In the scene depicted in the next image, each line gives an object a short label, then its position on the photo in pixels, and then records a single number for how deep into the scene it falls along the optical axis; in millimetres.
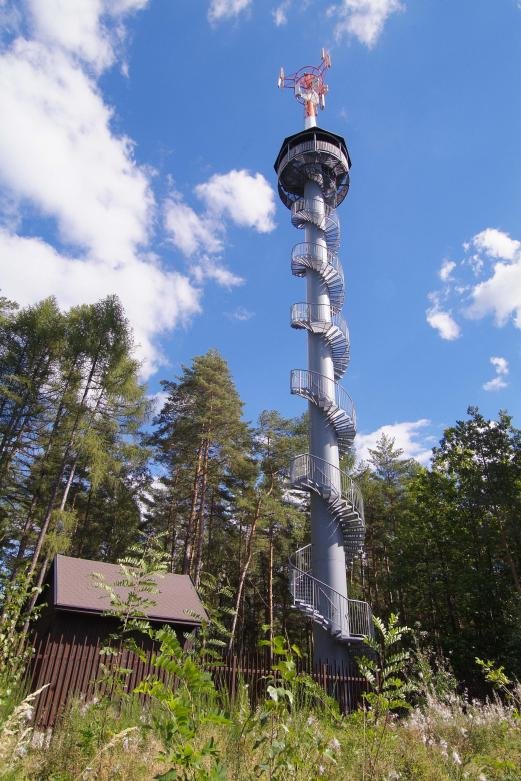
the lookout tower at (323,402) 13859
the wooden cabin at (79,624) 7891
